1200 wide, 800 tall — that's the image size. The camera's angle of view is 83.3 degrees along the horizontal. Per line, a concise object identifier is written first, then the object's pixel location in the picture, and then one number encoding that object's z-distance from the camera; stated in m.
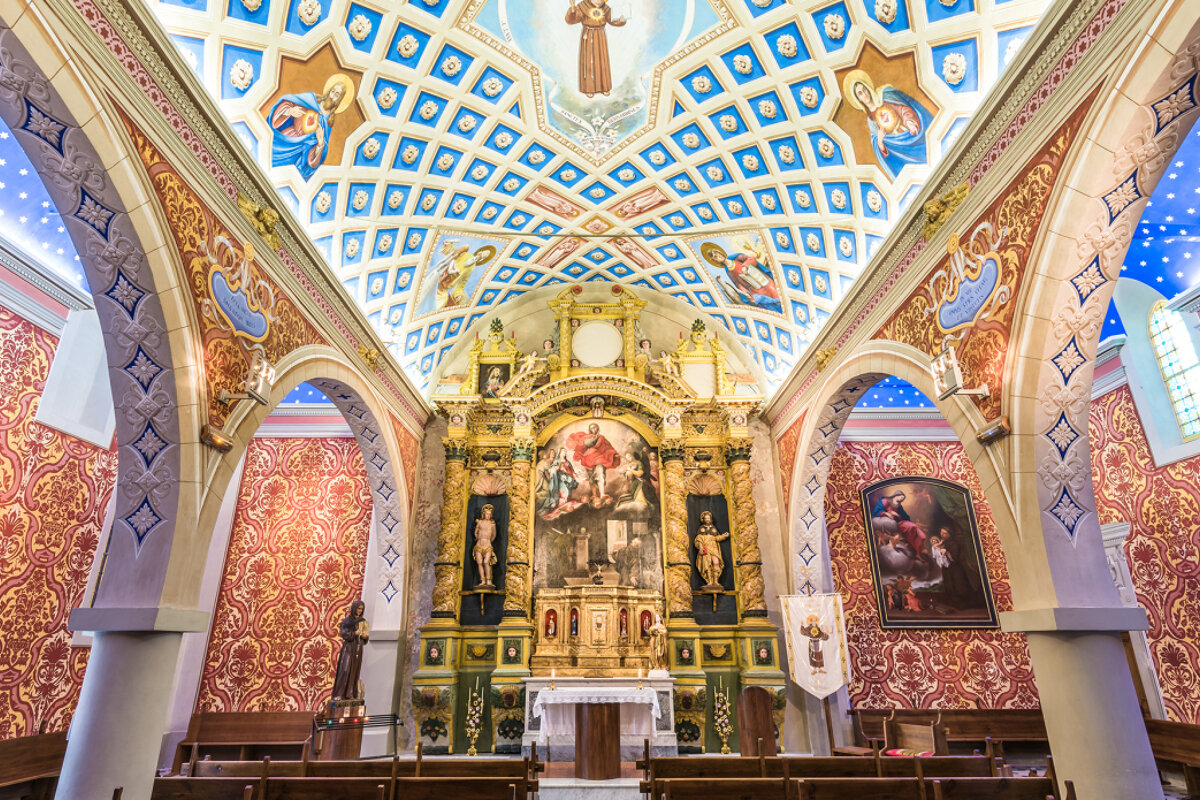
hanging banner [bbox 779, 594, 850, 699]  11.73
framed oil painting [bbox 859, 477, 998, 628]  13.52
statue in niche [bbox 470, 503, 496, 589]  13.40
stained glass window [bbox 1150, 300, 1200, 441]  9.88
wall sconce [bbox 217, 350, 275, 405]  7.12
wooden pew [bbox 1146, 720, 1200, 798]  8.84
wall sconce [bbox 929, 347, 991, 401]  6.86
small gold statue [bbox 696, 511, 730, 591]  13.42
